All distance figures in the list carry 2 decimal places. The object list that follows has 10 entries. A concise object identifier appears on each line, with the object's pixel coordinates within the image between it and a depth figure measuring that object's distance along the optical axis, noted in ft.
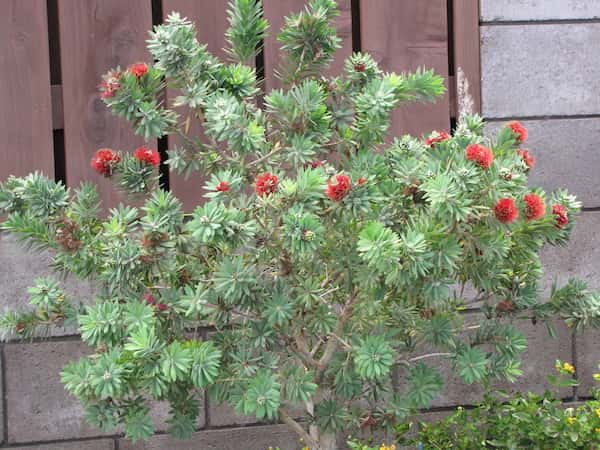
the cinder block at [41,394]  12.77
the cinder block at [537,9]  13.82
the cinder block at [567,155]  14.03
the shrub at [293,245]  8.06
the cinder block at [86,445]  12.98
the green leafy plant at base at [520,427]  11.41
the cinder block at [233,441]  13.23
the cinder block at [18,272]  12.69
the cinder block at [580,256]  14.14
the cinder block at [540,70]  13.87
